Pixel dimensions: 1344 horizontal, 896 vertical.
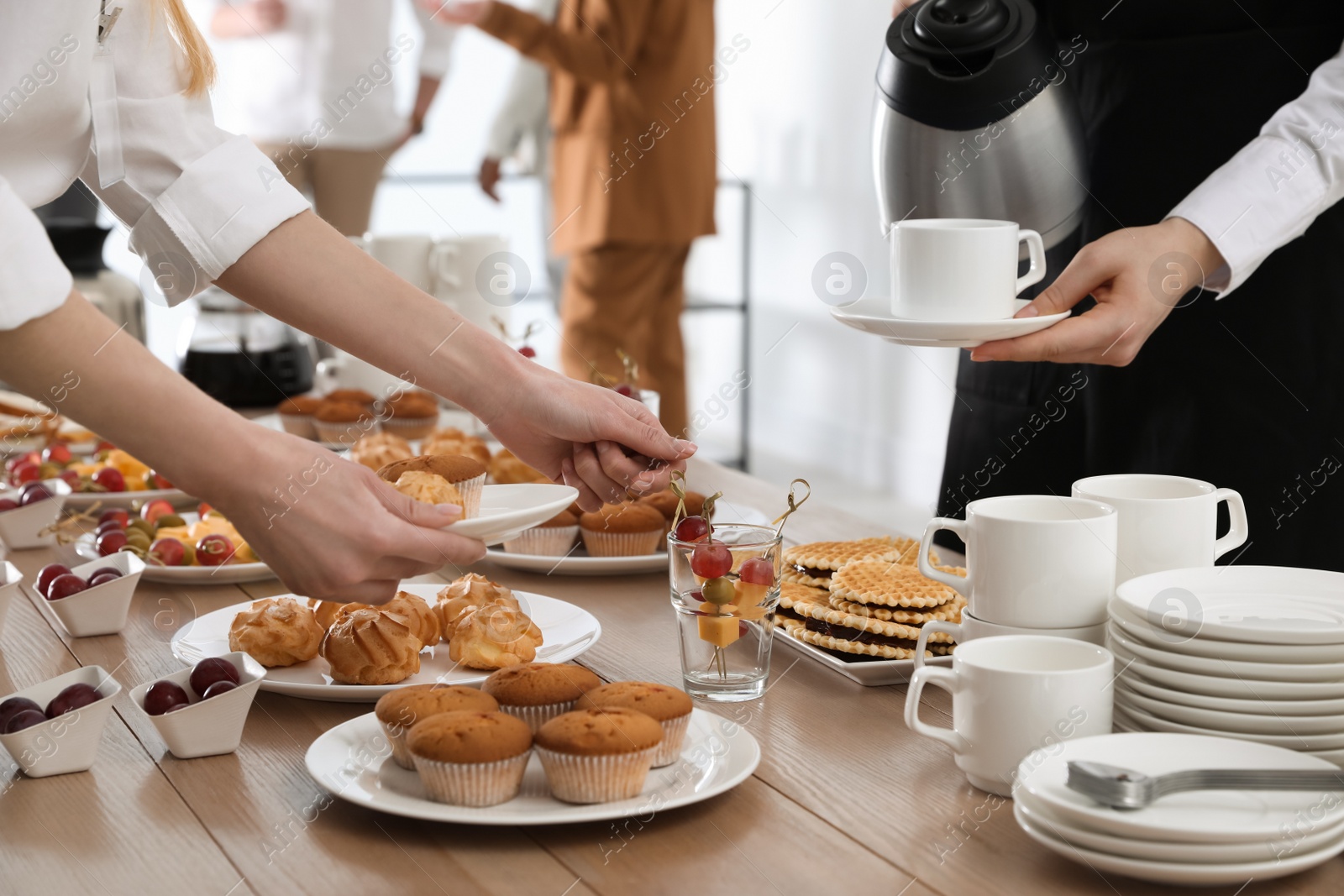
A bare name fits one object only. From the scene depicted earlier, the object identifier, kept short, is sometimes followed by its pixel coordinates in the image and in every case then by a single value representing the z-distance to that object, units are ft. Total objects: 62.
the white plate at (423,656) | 3.32
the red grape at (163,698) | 3.00
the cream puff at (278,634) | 3.46
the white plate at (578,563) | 4.54
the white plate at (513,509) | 2.91
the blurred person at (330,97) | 11.29
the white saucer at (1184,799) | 2.27
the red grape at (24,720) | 2.90
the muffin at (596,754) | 2.59
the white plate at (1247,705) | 2.62
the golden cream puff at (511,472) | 5.34
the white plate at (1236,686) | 2.62
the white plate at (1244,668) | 2.61
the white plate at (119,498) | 5.33
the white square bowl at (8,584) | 3.90
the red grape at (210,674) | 3.05
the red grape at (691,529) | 3.46
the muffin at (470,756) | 2.57
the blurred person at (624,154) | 11.35
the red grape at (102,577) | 3.92
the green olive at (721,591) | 3.29
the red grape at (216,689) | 2.99
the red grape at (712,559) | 3.29
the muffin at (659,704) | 2.78
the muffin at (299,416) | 6.58
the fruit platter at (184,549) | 4.44
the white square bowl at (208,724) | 2.95
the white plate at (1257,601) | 2.62
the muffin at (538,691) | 2.85
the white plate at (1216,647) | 2.60
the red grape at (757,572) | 3.33
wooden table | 2.42
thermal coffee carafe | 4.18
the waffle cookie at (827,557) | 3.93
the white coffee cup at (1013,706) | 2.64
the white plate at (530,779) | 2.56
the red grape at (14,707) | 2.93
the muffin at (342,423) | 6.44
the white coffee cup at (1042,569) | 2.92
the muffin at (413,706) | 2.74
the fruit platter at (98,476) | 5.40
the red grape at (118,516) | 4.78
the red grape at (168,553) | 4.48
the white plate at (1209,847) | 2.26
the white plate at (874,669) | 3.39
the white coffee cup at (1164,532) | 3.13
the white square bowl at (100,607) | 3.85
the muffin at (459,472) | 3.44
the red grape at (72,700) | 2.95
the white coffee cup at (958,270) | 3.71
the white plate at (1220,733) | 2.62
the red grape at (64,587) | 3.85
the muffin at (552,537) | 4.66
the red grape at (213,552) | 4.50
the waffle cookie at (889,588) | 3.51
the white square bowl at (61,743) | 2.88
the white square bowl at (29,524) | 4.96
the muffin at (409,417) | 6.57
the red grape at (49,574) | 3.98
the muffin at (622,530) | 4.60
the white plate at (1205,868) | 2.27
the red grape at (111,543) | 4.42
